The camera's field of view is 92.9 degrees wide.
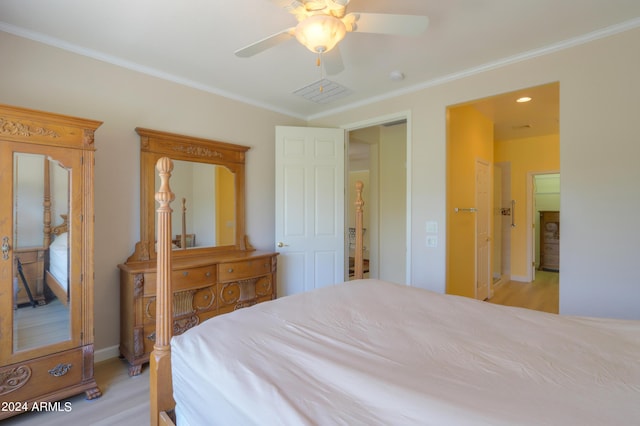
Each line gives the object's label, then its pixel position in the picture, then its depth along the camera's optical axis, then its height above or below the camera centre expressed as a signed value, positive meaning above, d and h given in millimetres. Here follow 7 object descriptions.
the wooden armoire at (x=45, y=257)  1813 -283
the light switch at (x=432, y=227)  2971 -143
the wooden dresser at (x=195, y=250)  2402 -377
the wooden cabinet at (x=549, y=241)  6441 -610
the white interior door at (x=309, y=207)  3566 +66
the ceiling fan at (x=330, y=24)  1465 +962
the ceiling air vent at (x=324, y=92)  3064 +1301
